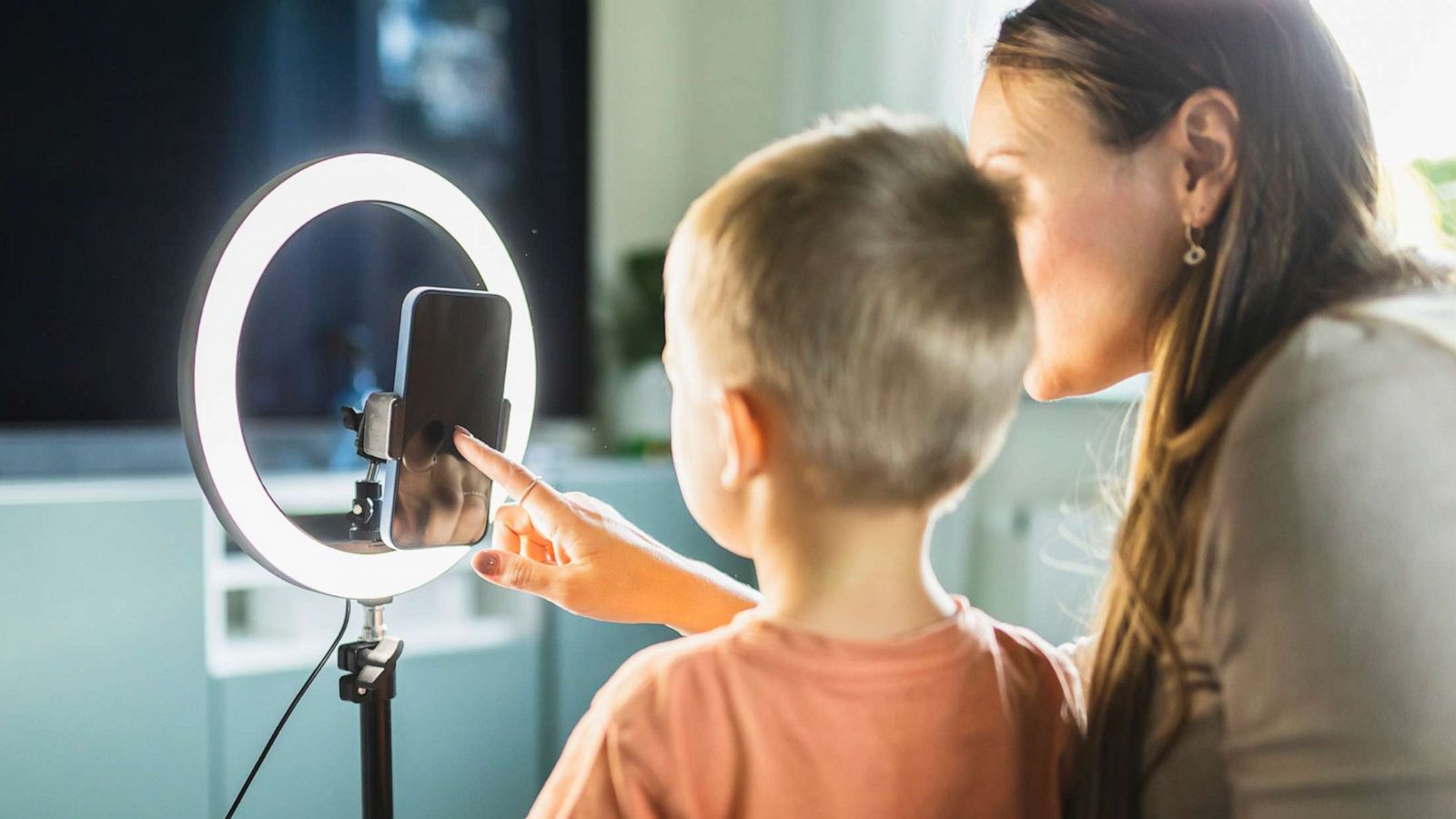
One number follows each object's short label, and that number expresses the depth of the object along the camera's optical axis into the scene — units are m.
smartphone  0.72
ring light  0.65
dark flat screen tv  2.05
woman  0.54
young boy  0.57
